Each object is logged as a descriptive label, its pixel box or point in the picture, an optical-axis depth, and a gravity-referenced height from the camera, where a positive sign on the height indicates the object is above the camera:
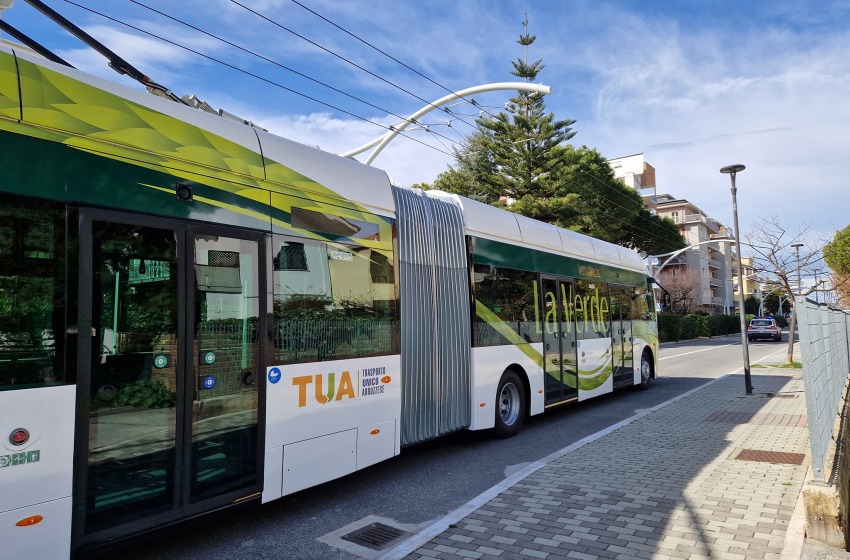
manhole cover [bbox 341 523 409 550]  4.67 -1.83
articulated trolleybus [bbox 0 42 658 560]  3.47 +0.08
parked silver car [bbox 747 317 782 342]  40.94 -1.20
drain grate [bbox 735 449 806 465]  6.89 -1.82
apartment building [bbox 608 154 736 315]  70.06 +10.88
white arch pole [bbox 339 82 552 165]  10.56 +4.22
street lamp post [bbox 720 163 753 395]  13.12 +0.60
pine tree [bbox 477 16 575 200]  34.47 +10.31
